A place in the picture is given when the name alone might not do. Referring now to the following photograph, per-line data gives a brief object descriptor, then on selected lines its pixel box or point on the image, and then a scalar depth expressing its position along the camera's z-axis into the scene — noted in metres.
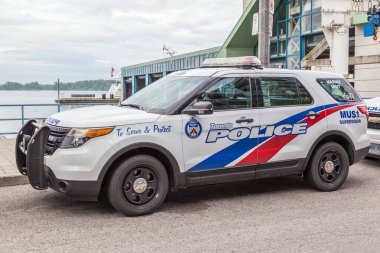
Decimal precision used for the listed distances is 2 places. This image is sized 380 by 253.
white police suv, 5.19
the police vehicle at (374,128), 8.16
